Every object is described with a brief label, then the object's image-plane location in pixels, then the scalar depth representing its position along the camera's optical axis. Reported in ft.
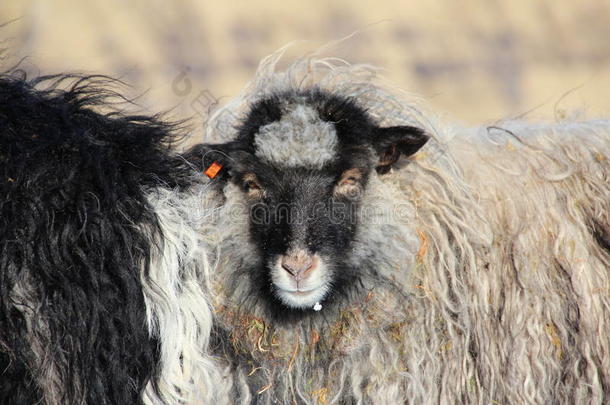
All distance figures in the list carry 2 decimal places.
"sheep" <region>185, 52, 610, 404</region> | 21.50
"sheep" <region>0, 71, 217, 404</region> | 16.96
